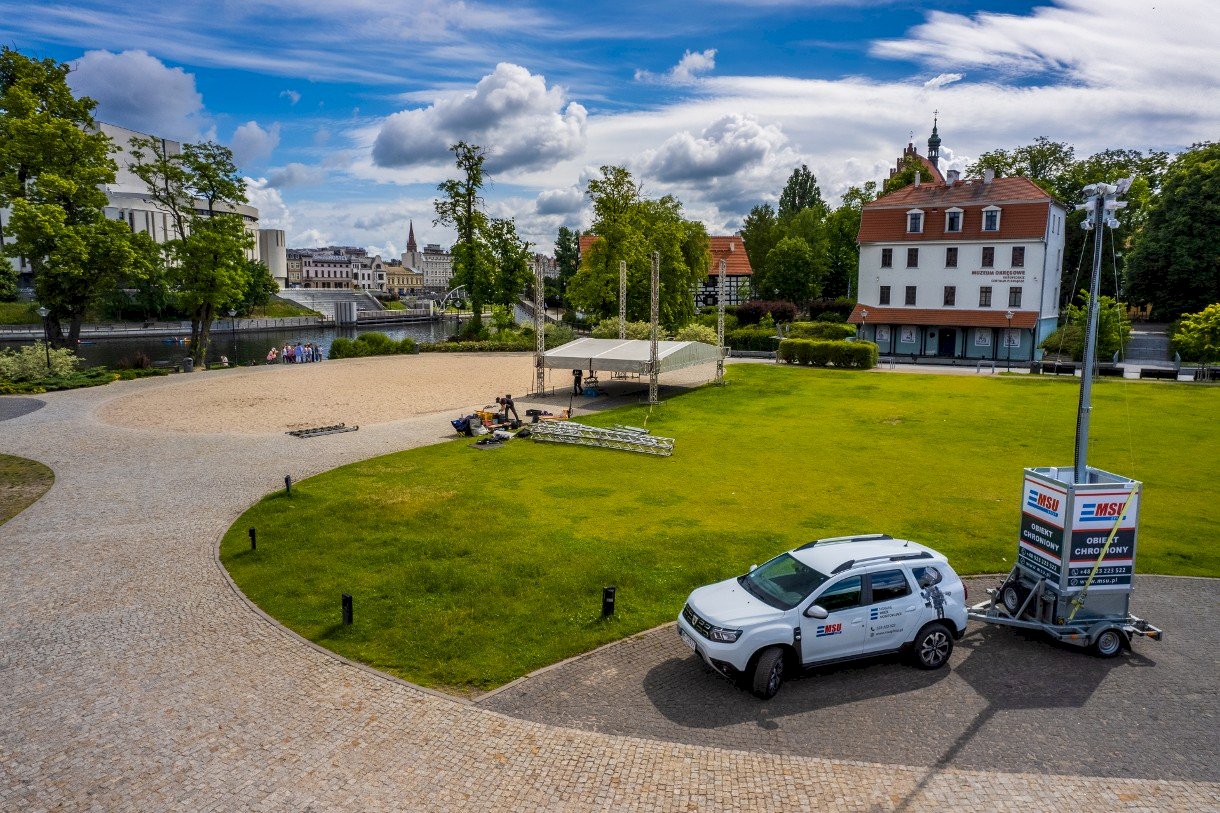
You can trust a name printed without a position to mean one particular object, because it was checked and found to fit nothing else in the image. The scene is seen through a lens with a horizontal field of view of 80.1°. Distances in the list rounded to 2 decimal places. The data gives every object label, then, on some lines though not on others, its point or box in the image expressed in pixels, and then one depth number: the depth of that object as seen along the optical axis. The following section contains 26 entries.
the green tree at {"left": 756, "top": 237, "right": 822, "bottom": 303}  77.93
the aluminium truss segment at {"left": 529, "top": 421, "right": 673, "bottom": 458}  23.72
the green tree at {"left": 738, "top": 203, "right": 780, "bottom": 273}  94.25
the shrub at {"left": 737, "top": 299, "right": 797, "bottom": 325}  67.88
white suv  9.92
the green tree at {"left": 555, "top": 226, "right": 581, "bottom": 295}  116.44
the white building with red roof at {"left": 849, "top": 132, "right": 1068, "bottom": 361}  51.66
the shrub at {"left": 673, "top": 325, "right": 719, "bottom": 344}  48.75
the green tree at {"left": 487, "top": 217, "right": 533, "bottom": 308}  62.78
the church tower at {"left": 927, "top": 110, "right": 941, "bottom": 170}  95.31
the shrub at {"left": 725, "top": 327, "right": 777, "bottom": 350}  56.47
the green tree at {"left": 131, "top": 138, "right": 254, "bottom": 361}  43.41
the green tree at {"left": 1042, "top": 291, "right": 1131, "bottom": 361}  46.44
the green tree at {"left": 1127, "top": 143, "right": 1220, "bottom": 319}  53.91
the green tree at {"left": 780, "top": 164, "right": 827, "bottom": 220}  108.25
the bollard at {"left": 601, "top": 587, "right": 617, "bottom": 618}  12.02
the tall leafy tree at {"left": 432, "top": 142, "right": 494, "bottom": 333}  59.44
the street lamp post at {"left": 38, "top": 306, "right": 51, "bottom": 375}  36.12
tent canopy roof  32.38
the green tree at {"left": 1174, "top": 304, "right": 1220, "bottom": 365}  39.34
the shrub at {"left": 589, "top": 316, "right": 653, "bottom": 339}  47.19
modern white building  103.31
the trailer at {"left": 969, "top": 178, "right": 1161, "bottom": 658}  11.14
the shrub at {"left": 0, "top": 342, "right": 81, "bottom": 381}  34.59
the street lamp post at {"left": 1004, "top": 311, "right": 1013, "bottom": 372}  52.31
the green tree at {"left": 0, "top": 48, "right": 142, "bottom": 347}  37.25
